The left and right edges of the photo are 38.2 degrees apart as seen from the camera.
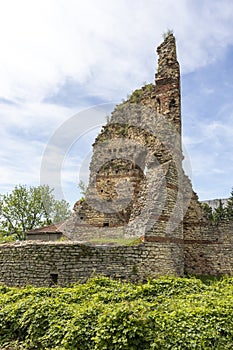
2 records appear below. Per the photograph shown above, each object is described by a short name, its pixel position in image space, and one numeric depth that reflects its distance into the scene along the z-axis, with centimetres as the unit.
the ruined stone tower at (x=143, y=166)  1145
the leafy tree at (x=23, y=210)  3559
